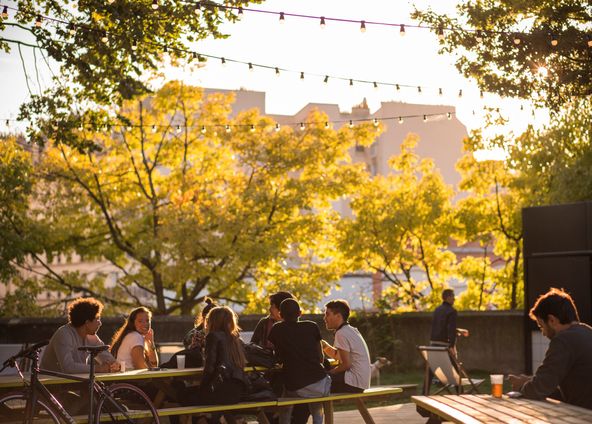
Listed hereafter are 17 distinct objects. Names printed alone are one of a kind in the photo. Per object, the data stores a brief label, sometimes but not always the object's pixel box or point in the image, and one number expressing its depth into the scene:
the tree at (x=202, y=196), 30.88
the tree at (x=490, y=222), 33.19
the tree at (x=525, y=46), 17.44
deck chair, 14.22
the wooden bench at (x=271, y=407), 9.99
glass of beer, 8.12
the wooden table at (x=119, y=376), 9.57
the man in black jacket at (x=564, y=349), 7.50
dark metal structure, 18.48
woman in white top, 11.37
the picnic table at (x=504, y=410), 6.86
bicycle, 9.02
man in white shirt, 11.38
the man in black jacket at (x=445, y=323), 17.97
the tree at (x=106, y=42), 14.62
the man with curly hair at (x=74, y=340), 9.94
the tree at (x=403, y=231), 34.56
